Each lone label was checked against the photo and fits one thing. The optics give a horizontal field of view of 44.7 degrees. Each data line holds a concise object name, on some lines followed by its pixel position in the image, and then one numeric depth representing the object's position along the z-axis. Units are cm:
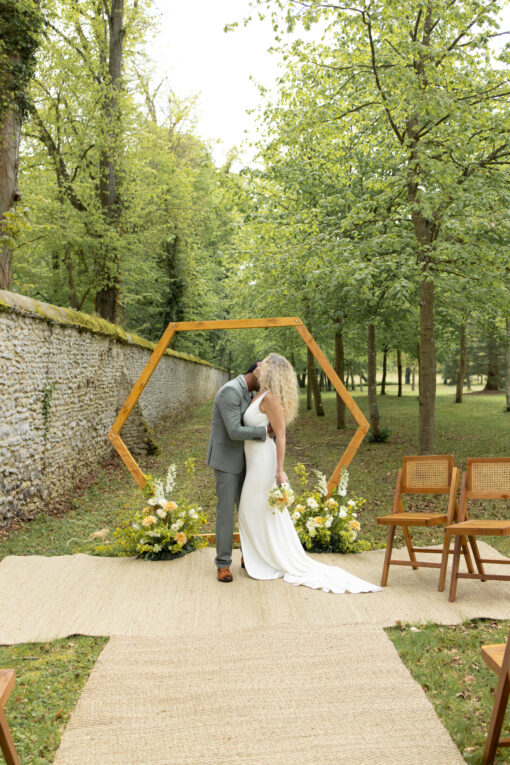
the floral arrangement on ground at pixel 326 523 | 611
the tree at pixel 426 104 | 809
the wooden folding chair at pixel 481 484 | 510
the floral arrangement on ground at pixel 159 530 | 594
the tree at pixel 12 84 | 1000
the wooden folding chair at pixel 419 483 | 526
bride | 533
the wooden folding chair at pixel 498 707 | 255
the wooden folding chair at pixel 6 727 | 238
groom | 534
